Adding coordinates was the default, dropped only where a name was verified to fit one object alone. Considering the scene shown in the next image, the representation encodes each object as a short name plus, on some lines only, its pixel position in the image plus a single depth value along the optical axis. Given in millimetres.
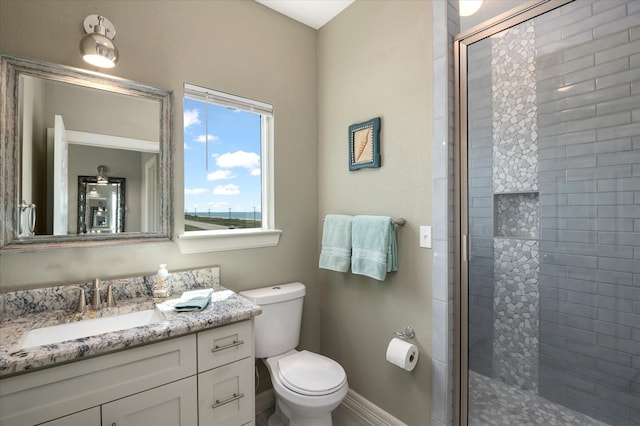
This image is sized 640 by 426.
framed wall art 1930
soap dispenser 1643
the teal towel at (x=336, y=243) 2004
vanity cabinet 1054
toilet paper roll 1669
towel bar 1802
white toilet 1589
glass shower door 1188
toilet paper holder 1766
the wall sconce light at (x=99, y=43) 1445
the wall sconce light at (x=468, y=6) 1599
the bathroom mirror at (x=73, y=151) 1397
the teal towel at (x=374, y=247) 1782
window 1926
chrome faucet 1493
